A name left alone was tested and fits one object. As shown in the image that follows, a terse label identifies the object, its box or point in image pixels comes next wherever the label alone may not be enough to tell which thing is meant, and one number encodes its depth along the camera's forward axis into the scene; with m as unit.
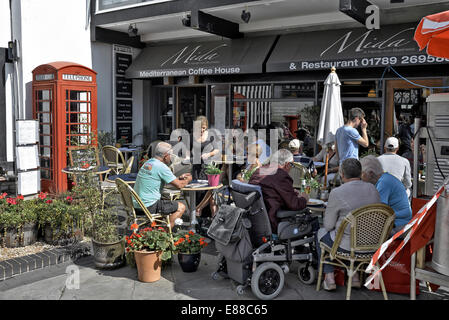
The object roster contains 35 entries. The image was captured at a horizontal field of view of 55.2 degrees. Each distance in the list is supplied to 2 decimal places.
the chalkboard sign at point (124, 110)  11.64
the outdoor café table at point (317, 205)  5.07
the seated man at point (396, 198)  4.52
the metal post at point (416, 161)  4.32
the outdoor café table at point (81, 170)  6.83
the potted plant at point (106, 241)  4.94
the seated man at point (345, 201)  4.20
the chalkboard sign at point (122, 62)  11.52
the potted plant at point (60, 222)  5.77
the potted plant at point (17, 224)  5.58
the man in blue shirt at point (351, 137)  6.79
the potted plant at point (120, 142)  11.20
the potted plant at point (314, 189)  5.58
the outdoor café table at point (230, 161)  8.11
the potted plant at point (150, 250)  4.60
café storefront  8.03
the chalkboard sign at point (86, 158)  7.29
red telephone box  8.91
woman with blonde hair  7.16
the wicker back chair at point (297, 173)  6.98
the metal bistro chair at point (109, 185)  7.30
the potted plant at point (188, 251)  4.89
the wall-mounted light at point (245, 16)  8.64
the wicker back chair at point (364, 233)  4.05
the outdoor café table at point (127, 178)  6.61
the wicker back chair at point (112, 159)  9.37
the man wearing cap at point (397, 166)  5.57
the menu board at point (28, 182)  6.91
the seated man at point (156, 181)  5.55
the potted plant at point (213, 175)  6.30
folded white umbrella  6.76
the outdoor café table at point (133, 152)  10.86
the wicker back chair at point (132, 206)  5.27
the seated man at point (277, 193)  4.55
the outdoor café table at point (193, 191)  6.14
